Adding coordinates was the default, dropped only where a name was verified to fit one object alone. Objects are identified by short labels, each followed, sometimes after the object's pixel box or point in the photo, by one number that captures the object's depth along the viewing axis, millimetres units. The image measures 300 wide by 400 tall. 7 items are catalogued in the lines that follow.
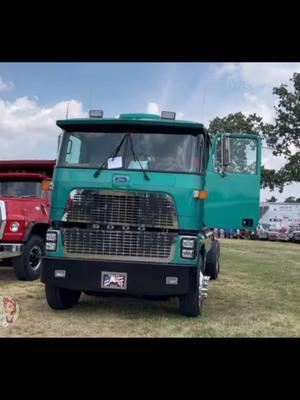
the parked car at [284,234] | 33222
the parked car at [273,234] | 34053
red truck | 8578
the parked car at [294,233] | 31203
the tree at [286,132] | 34156
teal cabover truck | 6148
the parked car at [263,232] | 35000
